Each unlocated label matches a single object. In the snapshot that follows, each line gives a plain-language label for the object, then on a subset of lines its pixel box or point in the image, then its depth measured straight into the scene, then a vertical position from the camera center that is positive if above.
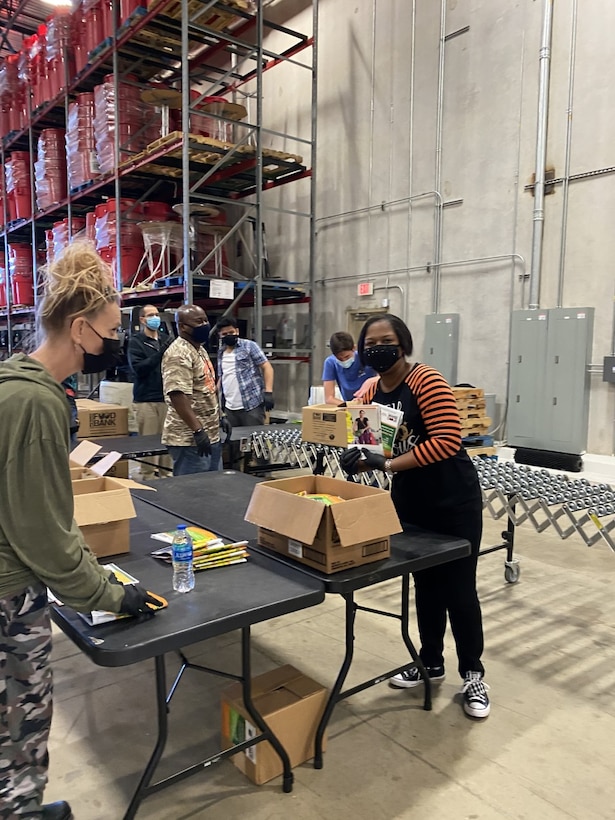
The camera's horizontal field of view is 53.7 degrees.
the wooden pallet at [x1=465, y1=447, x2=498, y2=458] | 5.35 -0.94
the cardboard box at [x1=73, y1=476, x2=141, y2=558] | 1.95 -0.57
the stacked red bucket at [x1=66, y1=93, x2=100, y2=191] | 8.28 +2.80
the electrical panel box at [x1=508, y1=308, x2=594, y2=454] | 6.22 -0.35
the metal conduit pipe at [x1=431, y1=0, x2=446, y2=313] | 7.31 +2.05
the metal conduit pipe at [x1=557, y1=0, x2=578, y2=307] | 6.20 +1.93
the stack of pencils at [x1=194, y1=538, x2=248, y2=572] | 1.99 -0.70
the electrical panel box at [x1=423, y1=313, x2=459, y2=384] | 7.31 +0.03
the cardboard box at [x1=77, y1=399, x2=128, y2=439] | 5.13 -0.67
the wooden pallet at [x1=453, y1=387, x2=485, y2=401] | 5.76 -0.46
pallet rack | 6.95 +2.65
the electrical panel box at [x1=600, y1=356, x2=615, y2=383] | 5.97 -0.23
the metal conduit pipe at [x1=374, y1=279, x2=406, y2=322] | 8.00 +0.70
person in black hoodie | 5.48 -0.26
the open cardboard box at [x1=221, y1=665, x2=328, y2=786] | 2.06 -1.31
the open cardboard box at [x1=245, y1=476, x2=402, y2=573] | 1.86 -0.58
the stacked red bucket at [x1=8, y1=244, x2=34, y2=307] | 11.17 +1.21
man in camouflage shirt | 3.66 -0.34
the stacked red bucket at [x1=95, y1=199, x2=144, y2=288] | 8.11 +1.35
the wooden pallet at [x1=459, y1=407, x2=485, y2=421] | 5.87 -0.65
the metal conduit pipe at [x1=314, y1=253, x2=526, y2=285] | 6.78 +0.97
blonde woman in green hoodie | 1.30 -0.38
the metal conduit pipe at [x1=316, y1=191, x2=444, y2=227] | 7.52 +1.87
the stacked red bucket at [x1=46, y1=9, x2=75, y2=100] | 8.77 +4.27
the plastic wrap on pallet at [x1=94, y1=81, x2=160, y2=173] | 7.89 +2.88
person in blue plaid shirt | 5.73 -0.33
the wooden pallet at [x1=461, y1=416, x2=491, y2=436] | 5.91 -0.79
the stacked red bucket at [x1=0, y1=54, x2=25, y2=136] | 10.36 +4.28
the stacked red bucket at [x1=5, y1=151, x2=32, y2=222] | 10.72 +2.77
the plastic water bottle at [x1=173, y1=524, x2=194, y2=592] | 1.79 -0.65
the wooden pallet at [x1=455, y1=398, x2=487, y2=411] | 5.80 -0.57
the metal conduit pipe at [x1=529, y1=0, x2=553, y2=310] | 6.32 +2.03
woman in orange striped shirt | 2.29 -0.49
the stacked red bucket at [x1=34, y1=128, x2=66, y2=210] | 9.51 +2.77
